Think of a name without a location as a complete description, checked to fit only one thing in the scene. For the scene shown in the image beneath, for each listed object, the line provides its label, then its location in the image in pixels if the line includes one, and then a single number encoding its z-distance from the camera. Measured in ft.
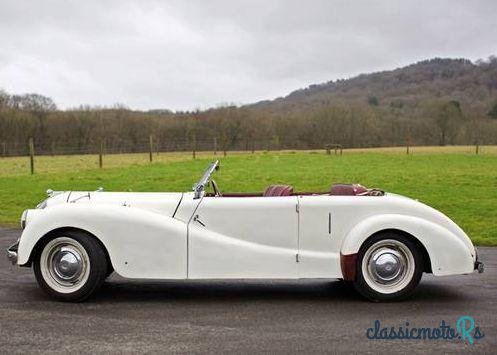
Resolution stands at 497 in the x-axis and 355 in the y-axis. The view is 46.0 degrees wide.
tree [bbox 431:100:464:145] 243.19
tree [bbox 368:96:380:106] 328.41
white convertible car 17.47
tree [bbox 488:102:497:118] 300.73
